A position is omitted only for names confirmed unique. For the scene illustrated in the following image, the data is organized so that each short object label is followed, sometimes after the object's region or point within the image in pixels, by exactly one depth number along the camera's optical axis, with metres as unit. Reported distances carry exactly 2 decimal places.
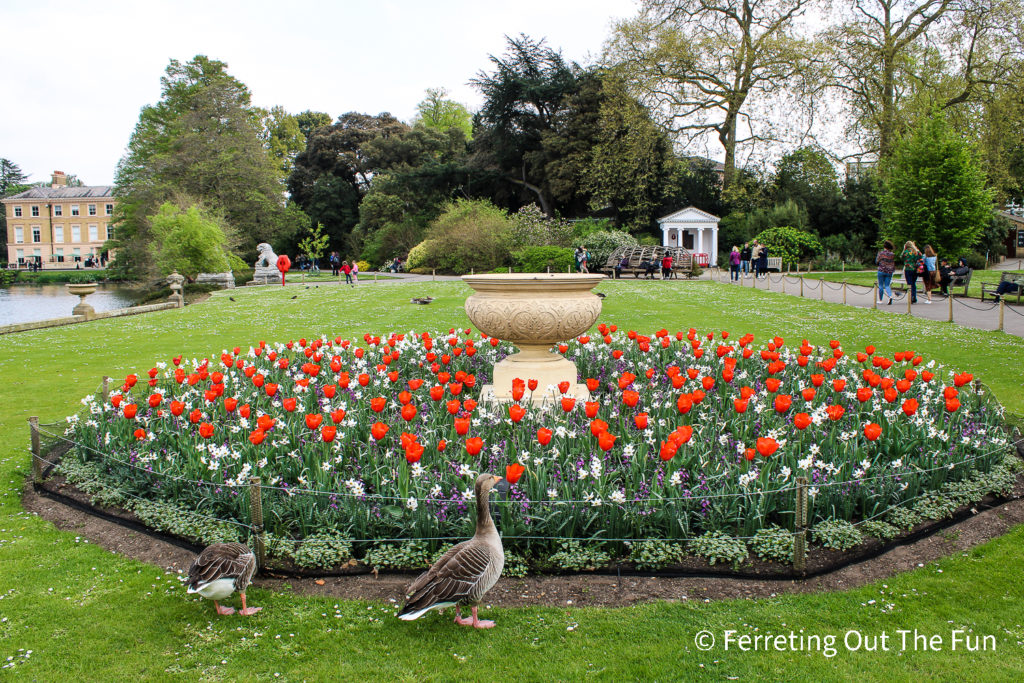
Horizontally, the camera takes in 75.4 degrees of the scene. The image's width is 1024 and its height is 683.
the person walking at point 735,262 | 28.62
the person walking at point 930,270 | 18.47
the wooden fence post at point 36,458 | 5.75
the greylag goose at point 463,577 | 3.31
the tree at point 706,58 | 34.47
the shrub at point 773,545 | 4.16
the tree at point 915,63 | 29.83
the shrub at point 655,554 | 4.11
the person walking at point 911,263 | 17.02
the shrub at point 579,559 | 4.09
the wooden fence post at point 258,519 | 4.06
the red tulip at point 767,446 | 4.34
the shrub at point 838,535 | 4.28
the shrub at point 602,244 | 33.70
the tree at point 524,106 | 40.59
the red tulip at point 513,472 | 3.98
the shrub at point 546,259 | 31.84
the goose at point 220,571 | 3.49
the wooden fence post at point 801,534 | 4.04
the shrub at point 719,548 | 4.11
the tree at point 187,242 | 33.72
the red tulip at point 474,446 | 4.41
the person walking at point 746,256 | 33.20
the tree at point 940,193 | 23.95
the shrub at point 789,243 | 34.31
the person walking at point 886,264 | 18.31
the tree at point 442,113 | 67.38
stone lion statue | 39.86
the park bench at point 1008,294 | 17.52
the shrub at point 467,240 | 35.22
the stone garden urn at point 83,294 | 20.53
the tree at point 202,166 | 41.53
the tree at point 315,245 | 50.62
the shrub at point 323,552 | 4.15
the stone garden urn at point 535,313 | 6.81
